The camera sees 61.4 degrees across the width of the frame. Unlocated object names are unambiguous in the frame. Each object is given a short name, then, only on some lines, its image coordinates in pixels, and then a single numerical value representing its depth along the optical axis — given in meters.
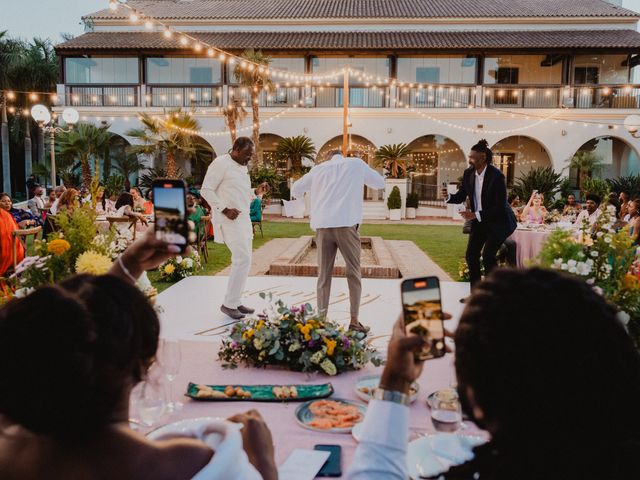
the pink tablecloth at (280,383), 1.77
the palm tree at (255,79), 19.36
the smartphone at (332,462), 1.54
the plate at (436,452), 1.44
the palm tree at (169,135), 20.05
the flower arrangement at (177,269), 7.26
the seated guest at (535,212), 9.25
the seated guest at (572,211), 10.55
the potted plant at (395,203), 19.73
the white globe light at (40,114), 10.61
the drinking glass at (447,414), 1.63
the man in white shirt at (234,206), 4.91
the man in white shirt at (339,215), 4.58
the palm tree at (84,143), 20.36
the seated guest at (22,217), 9.04
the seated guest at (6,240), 5.83
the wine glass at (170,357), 1.66
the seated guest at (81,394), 0.91
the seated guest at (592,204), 8.42
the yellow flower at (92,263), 2.49
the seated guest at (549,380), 0.84
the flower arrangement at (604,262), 2.72
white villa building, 21.30
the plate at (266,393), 2.08
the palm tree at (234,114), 20.11
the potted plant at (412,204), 20.39
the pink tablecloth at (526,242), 7.32
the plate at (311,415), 1.81
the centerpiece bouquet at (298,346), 2.49
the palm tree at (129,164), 21.83
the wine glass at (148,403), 1.63
